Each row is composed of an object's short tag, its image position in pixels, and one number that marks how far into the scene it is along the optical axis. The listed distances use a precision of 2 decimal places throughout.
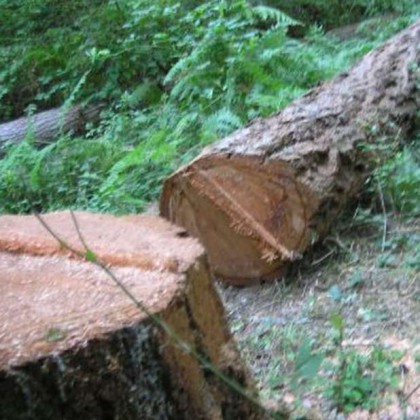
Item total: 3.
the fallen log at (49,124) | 6.83
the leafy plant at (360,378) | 2.66
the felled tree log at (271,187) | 3.67
